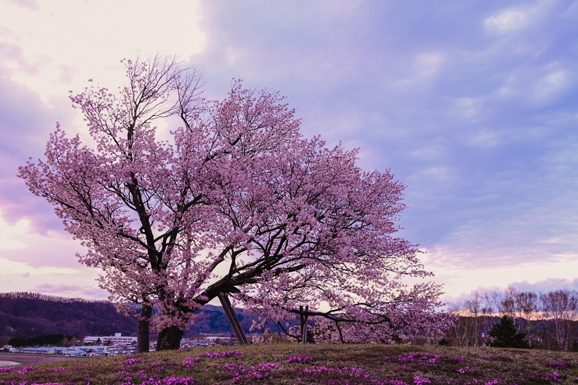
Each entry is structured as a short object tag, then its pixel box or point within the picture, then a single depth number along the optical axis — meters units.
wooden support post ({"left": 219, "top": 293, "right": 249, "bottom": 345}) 25.48
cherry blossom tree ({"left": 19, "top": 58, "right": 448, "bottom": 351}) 23.11
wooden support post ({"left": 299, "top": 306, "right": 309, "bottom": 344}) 27.95
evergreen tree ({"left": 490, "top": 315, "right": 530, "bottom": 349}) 53.03
